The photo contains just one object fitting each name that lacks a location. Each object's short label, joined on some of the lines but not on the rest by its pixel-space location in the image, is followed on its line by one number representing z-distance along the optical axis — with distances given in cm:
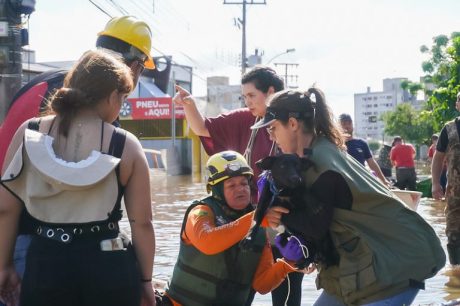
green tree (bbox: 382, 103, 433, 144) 7275
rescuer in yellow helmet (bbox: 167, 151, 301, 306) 386
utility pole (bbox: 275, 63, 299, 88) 7275
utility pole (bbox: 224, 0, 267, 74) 4889
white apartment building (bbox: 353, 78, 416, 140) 18931
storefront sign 4172
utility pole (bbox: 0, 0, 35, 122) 866
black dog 296
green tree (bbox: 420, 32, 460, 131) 2066
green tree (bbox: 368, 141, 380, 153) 11256
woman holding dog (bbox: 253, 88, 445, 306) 297
